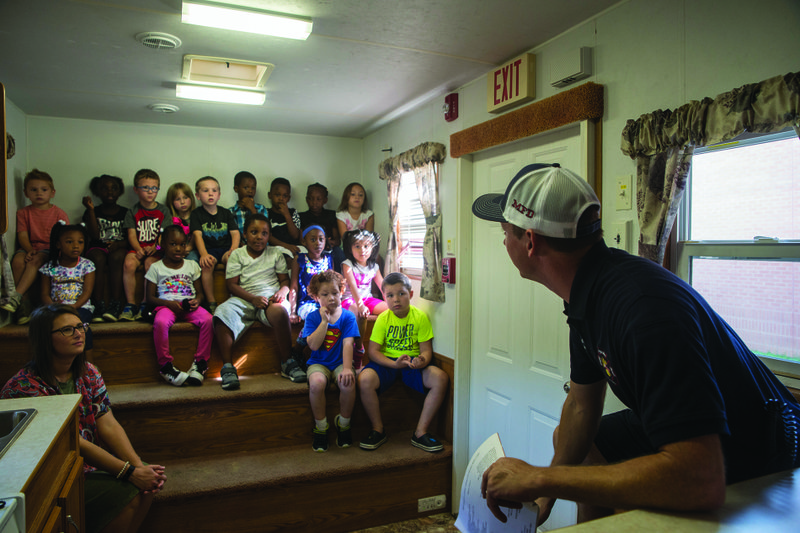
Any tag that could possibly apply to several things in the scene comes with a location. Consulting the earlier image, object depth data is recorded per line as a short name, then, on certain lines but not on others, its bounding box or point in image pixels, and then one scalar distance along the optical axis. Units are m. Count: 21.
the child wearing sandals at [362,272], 3.70
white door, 2.30
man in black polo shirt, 0.76
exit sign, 2.35
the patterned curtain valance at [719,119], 1.38
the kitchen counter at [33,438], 1.00
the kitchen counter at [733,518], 0.73
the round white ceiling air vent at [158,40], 2.30
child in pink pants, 3.15
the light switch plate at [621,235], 1.90
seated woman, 1.81
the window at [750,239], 1.48
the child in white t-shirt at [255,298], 3.31
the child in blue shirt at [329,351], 2.91
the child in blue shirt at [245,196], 4.28
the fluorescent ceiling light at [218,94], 3.16
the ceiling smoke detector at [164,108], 3.62
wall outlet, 2.83
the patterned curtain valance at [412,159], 3.18
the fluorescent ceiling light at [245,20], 2.03
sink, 1.40
